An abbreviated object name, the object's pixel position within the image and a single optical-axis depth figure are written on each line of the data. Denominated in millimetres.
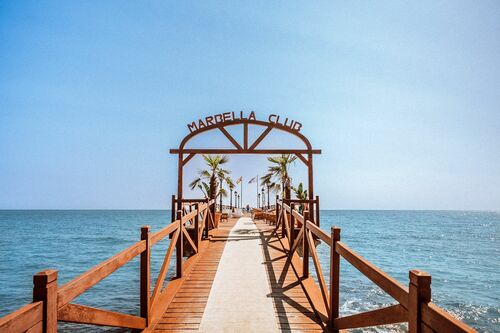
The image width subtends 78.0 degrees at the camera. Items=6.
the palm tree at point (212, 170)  25300
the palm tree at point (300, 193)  27414
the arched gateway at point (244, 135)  12562
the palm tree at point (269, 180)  28748
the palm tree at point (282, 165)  25580
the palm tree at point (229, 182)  30622
